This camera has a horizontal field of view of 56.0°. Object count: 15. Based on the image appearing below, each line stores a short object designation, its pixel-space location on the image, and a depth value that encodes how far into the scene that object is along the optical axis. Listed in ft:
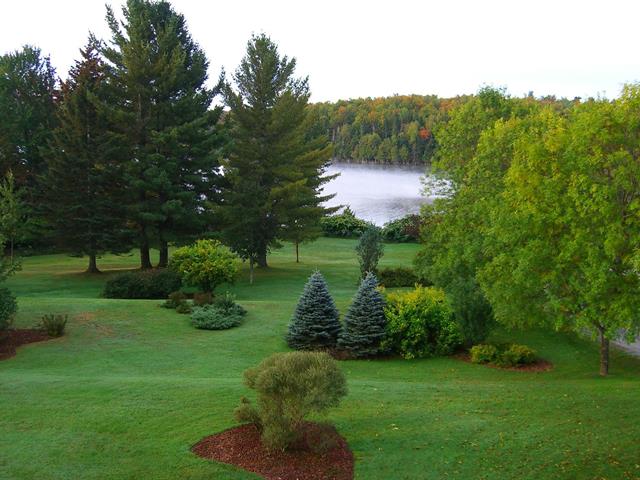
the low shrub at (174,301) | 76.33
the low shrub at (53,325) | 63.16
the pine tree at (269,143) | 116.78
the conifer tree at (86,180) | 109.29
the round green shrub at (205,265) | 85.40
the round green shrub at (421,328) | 62.34
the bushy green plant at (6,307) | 60.80
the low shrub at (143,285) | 88.69
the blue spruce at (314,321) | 63.93
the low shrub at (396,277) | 103.30
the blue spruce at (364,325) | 61.98
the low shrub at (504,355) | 58.75
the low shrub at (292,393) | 32.58
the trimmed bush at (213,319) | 69.62
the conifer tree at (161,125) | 108.99
